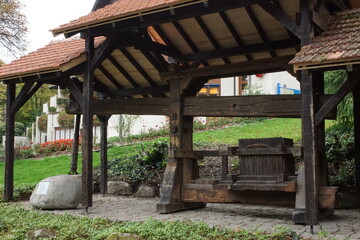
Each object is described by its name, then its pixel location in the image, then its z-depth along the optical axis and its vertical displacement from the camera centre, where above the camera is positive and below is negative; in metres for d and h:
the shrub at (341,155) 9.95 -0.29
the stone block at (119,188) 12.30 -1.19
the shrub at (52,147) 22.88 -0.10
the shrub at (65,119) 31.44 +1.81
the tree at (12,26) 24.98 +6.68
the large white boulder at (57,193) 9.16 -0.99
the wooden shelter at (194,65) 6.77 +1.54
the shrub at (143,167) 12.63 -0.66
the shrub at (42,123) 36.00 +1.76
